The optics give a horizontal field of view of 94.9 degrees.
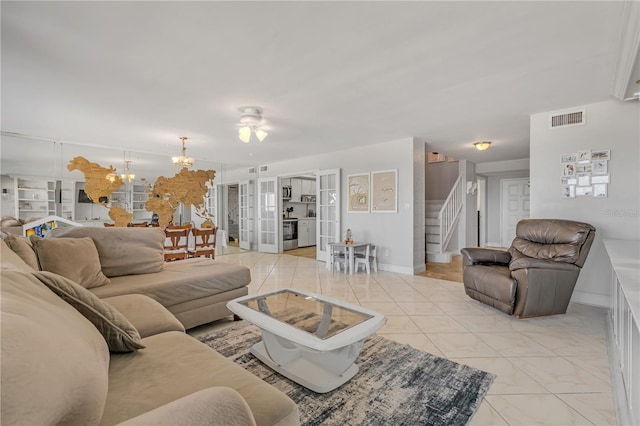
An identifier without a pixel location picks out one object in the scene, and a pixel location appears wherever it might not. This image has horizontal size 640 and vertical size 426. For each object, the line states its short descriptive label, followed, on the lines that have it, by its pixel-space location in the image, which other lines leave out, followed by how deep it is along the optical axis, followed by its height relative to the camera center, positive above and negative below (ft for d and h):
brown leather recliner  9.64 -2.12
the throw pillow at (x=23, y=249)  6.50 -0.84
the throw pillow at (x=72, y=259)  7.09 -1.19
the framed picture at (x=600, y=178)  11.12 +1.32
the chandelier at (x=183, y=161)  17.69 +3.14
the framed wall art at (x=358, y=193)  18.86 +1.28
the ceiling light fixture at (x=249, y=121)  11.77 +3.84
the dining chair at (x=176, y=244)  15.56 -1.69
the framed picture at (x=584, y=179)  11.44 +1.32
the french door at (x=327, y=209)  20.35 +0.25
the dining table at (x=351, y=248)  17.08 -2.09
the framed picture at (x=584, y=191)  11.44 +0.86
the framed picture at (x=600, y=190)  11.16 +0.88
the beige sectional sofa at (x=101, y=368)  2.00 -1.55
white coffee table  5.70 -2.46
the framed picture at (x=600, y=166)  11.14 +1.79
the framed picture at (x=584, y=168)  11.42 +1.78
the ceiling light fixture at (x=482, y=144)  17.28 +4.03
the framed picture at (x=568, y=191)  11.78 +0.88
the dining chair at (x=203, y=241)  16.30 -1.61
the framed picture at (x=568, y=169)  11.78 +1.77
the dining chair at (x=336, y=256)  17.74 -2.68
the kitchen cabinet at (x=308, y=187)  30.68 +2.74
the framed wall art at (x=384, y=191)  17.34 +1.29
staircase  21.26 -0.86
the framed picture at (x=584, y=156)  11.44 +2.23
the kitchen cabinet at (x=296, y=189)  29.40 +2.35
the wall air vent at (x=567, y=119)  11.58 +3.80
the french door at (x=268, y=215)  25.07 -0.24
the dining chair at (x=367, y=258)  17.30 -2.75
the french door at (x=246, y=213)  27.32 -0.06
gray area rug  5.32 -3.67
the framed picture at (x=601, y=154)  11.08 +2.23
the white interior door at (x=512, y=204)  25.30 +0.75
